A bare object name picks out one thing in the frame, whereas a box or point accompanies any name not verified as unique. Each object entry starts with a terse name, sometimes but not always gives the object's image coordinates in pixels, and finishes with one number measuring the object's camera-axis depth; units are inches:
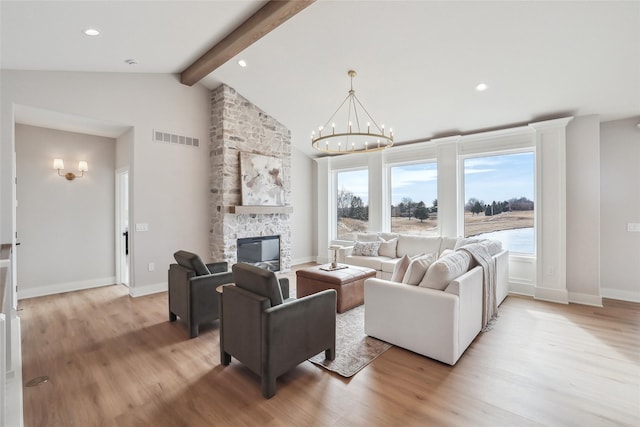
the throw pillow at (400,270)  126.4
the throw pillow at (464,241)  187.7
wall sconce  187.2
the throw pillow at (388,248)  219.9
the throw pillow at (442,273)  111.1
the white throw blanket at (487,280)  134.7
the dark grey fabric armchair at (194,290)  130.3
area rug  105.2
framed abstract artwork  223.6
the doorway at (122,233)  215.5
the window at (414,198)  232.5
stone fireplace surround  213.8
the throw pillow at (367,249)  221.6
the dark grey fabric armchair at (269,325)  88.8
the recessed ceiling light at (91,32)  125.3
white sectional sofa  105.2
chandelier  201.3
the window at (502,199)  191.9
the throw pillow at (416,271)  118.0
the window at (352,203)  274.5
